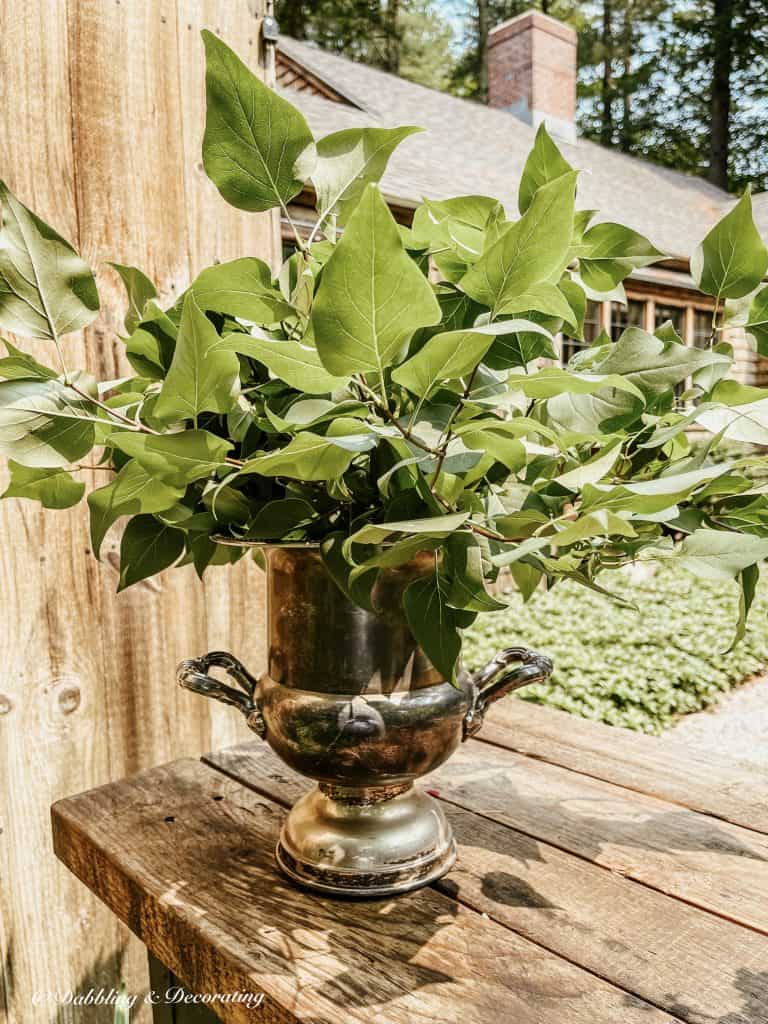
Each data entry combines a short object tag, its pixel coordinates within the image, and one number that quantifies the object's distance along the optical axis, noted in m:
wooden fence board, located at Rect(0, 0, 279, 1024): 1.24
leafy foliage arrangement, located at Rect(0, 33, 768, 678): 0.51
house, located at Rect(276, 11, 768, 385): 7.08
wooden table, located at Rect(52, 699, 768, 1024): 0.69
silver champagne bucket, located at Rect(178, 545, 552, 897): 0.77
